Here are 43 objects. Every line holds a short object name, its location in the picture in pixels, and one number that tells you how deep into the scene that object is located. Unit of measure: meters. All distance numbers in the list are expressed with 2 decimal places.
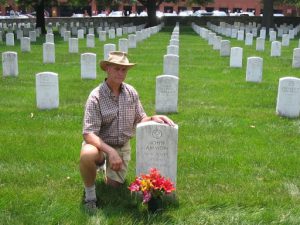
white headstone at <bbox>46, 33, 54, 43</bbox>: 24.26
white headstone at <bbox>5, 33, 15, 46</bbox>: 24.12
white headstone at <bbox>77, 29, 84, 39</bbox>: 29.28
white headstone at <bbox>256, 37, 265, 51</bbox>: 22.03
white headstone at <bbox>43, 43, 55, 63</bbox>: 17.09
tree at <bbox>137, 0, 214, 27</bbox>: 45.31
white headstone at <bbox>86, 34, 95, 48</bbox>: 23.39
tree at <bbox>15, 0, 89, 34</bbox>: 33.21
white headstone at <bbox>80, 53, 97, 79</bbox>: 13.09
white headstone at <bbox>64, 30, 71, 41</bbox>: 27.64
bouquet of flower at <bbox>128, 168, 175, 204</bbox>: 4.82
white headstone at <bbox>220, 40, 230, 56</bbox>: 19.45
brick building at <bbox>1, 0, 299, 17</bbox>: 80.56
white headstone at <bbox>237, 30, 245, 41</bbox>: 28.85
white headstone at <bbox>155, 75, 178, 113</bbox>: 9.39
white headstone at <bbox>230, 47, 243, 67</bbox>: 15.74
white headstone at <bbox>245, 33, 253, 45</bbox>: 25.11
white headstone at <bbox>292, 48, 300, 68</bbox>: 16.00
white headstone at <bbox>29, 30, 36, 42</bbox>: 26.86
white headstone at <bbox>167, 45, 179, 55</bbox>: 17.12
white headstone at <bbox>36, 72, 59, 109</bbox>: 9.51
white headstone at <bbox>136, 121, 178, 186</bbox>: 5.00
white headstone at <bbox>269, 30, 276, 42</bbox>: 28.59
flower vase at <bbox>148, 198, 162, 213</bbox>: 4.98
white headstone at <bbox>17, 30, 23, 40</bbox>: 27.99
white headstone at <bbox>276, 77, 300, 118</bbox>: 9.05
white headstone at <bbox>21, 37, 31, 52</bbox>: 21.11
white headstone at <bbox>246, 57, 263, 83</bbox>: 12.90
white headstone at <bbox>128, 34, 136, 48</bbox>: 23.28
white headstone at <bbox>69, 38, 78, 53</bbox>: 20.83
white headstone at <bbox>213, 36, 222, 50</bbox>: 22.62
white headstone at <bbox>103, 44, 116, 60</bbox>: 16.53
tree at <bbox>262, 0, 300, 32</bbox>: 38.70
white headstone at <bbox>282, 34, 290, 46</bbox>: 25.11
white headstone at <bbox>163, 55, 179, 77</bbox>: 13.41
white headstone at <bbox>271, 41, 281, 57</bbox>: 19.66
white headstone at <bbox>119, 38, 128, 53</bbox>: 19.37
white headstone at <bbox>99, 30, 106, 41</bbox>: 27.46
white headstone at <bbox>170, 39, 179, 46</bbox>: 21.38
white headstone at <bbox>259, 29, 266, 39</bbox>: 30.11
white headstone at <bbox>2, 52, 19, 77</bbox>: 13.38
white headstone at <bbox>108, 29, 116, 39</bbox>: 29.54
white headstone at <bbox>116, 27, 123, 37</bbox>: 31.83
